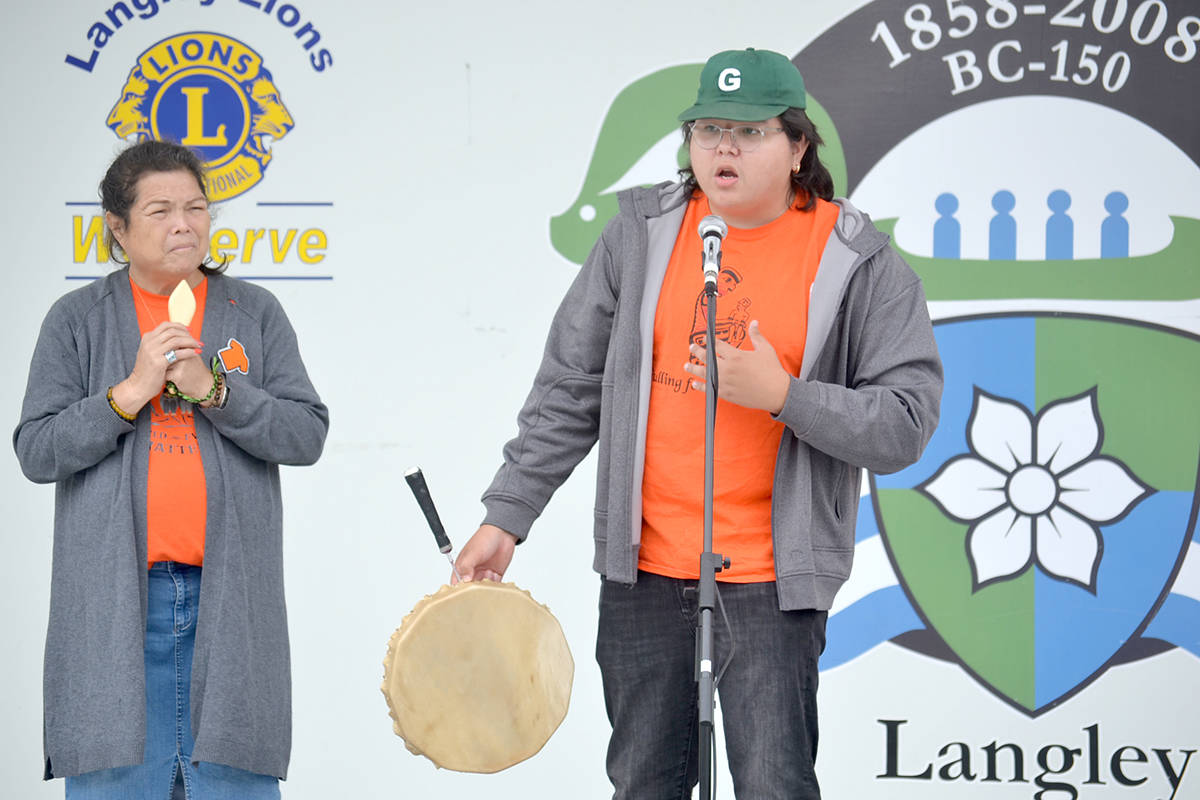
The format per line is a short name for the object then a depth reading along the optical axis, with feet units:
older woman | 23.25
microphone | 21.92
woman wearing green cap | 22.56
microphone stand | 21.83
